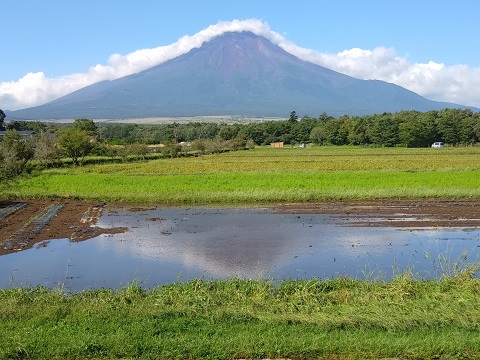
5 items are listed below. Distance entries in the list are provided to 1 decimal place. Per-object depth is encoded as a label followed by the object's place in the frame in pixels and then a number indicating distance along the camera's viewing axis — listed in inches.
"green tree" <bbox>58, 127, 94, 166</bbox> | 1487.5
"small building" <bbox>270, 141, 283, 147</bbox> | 3024.1
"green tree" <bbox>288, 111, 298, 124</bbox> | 3494.1
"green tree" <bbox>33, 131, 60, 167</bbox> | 1428.4
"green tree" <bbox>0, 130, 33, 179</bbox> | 1042.1
